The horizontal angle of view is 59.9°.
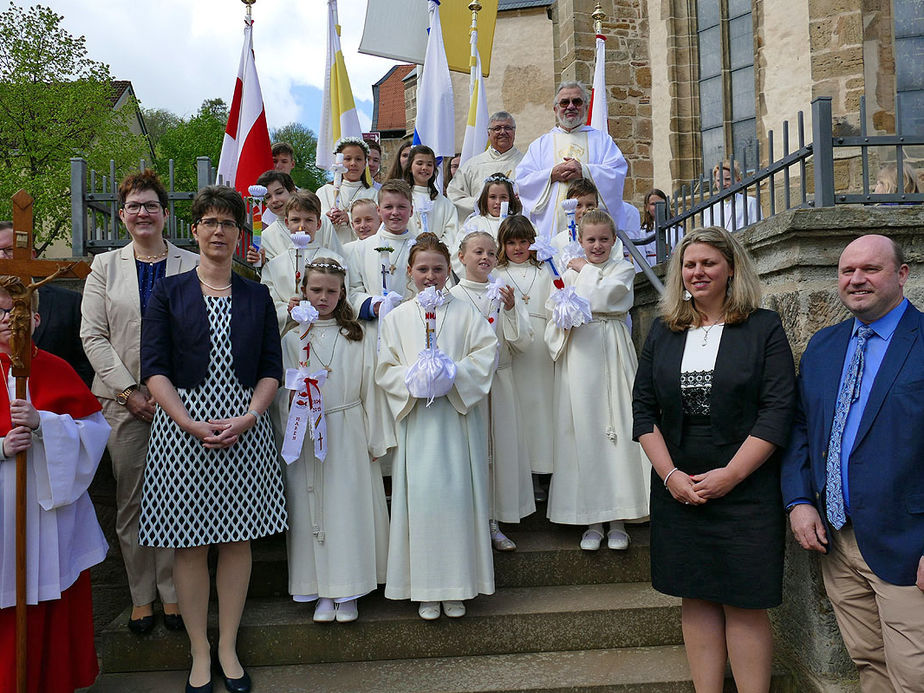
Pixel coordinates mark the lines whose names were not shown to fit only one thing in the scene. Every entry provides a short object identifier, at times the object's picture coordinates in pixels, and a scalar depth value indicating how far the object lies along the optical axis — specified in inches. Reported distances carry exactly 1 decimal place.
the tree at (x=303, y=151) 2010.5
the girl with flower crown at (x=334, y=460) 160.6
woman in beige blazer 157.4
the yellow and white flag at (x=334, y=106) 321.4
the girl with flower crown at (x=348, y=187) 258.2
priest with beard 257.9
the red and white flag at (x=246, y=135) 295.3
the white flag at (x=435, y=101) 316.8
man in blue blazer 117.1
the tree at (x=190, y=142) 1411.2
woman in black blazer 131.0
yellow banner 347.9
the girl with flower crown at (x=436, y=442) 159.9
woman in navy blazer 142.4
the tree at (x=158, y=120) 1904.3
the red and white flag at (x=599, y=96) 346.3
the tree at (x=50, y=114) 753.6
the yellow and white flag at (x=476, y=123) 326.0
